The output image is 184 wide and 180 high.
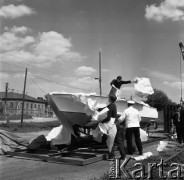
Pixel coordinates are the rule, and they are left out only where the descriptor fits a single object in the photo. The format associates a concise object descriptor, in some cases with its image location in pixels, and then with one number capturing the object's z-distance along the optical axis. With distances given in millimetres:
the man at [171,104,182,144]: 10945
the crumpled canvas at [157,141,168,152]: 8973
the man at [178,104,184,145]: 10816
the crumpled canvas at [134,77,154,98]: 10289
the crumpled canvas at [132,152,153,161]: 7076
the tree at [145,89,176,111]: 49438
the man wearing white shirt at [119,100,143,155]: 7955
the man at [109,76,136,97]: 9531
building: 74088
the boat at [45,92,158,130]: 8523
